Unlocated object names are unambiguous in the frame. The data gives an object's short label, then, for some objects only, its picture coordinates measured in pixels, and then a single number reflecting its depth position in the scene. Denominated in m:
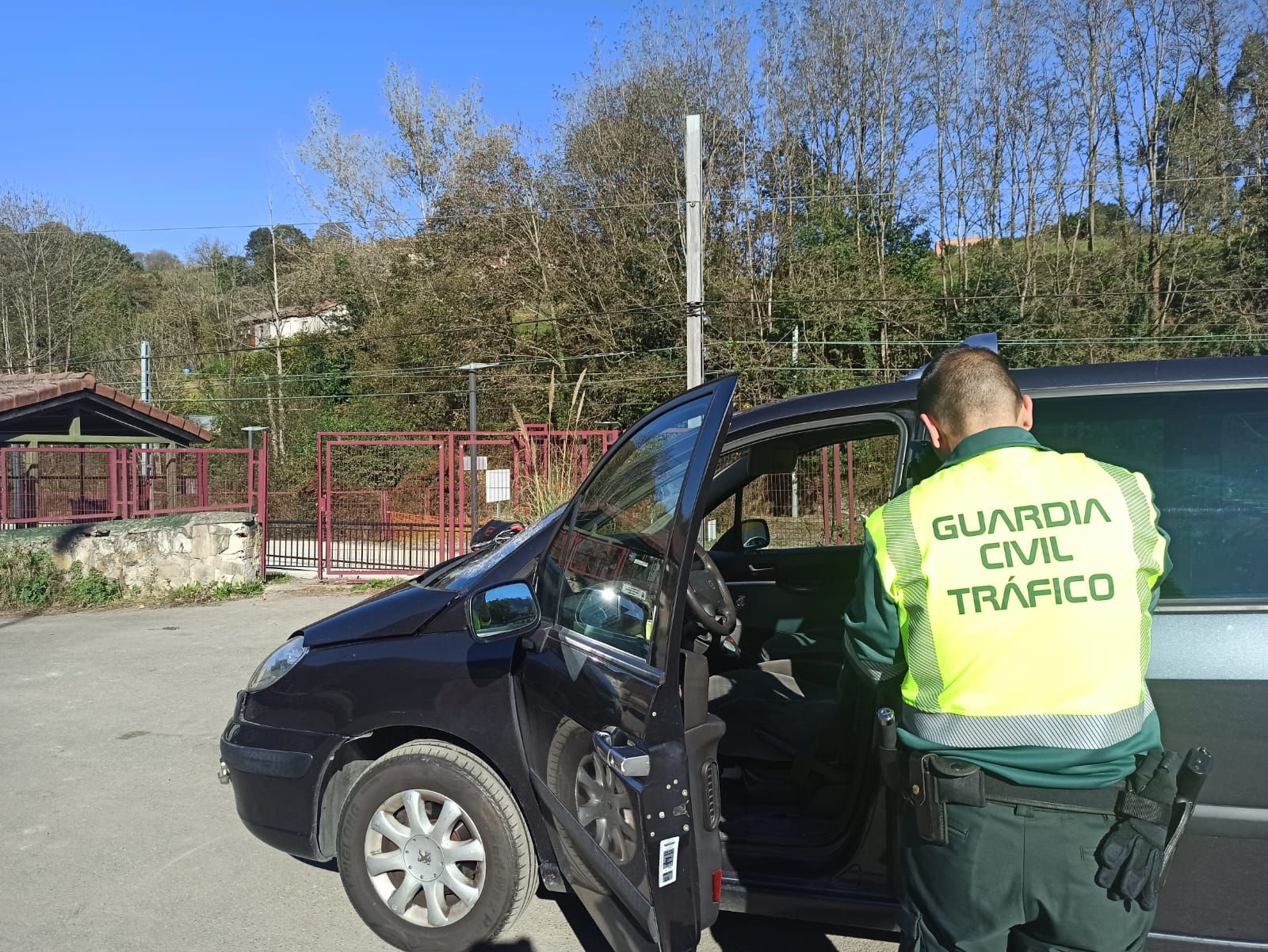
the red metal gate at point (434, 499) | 14.49
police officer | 1.77
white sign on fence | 13.45
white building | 38.12
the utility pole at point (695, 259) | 15.23
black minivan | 2.24
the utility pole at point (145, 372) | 34.34
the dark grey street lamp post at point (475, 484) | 14.25
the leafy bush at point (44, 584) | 11.89
